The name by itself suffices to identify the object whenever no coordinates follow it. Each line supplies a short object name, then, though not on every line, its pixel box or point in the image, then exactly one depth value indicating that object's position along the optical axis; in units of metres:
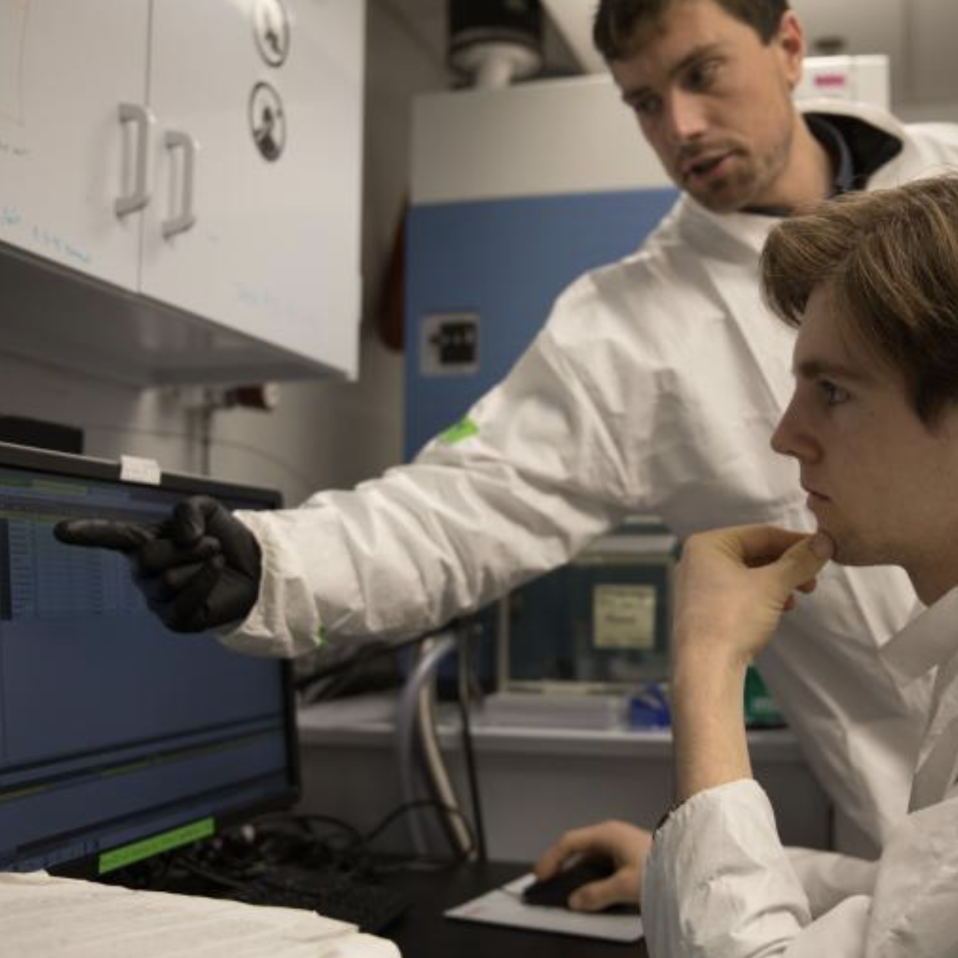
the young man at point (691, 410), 1.34
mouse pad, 1.22
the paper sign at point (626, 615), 2.03
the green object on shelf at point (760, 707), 1.72
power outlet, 2.32
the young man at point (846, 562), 0.77
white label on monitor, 1.11
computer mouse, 1.31
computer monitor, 0.98
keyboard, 1.21
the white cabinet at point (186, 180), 1.13
